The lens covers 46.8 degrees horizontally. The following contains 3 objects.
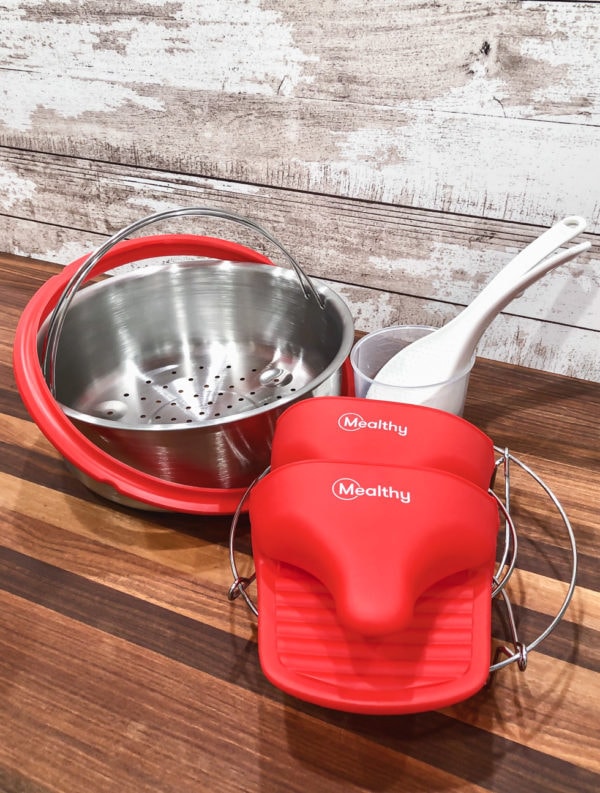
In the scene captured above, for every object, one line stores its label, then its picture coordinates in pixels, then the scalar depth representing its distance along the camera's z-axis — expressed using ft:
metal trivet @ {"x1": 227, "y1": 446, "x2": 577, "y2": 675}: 1.39
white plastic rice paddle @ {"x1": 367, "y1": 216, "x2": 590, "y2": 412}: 1.85
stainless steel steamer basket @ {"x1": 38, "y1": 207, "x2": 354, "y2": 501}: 2.14
